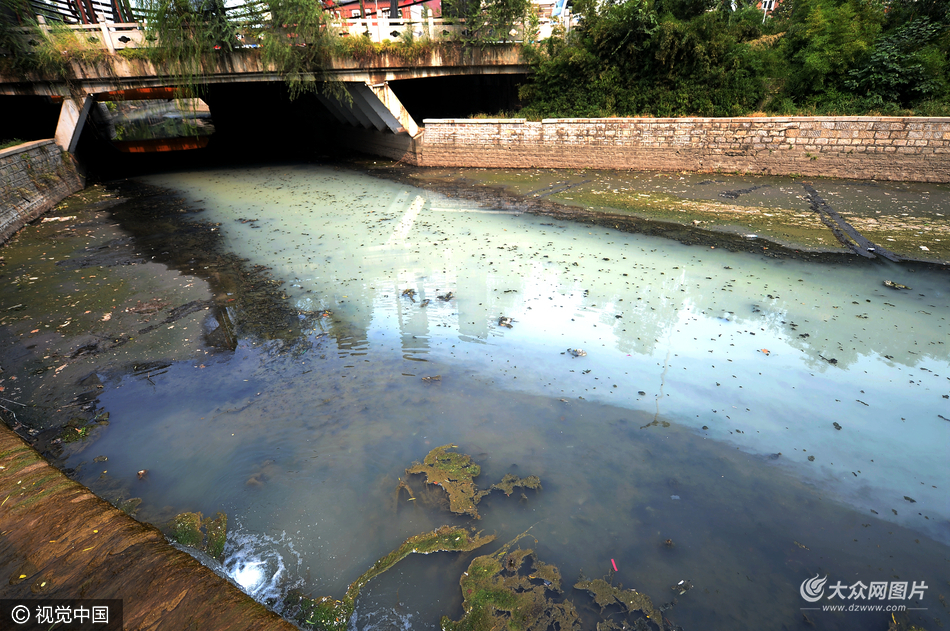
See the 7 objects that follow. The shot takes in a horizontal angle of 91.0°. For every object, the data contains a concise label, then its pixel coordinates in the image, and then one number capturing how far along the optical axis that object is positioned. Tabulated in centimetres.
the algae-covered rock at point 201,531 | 292
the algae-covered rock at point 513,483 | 333
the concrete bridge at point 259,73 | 1176
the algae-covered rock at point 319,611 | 250
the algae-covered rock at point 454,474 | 321
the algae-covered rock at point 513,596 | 248
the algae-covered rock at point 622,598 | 253
